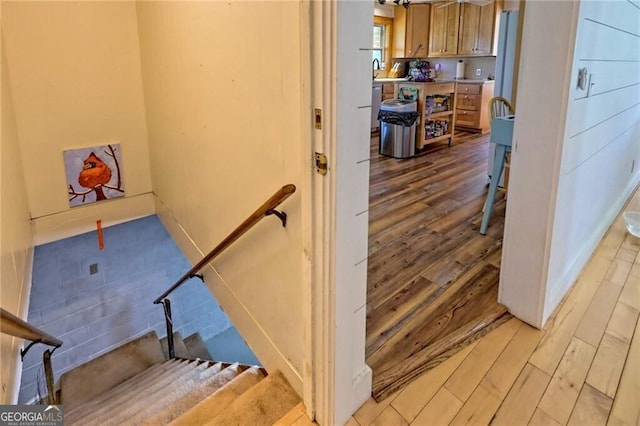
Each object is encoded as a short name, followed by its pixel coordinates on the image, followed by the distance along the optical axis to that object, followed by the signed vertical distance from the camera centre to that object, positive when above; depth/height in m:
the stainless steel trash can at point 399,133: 5.05 -0.40
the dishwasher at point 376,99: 6.77 +0.03
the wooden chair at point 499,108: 3.03 -0.06
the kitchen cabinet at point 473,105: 6.69 -0.07
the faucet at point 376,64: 7.59 +0.69
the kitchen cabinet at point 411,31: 7.24 +1.26
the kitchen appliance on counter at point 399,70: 7.75 +0.58
